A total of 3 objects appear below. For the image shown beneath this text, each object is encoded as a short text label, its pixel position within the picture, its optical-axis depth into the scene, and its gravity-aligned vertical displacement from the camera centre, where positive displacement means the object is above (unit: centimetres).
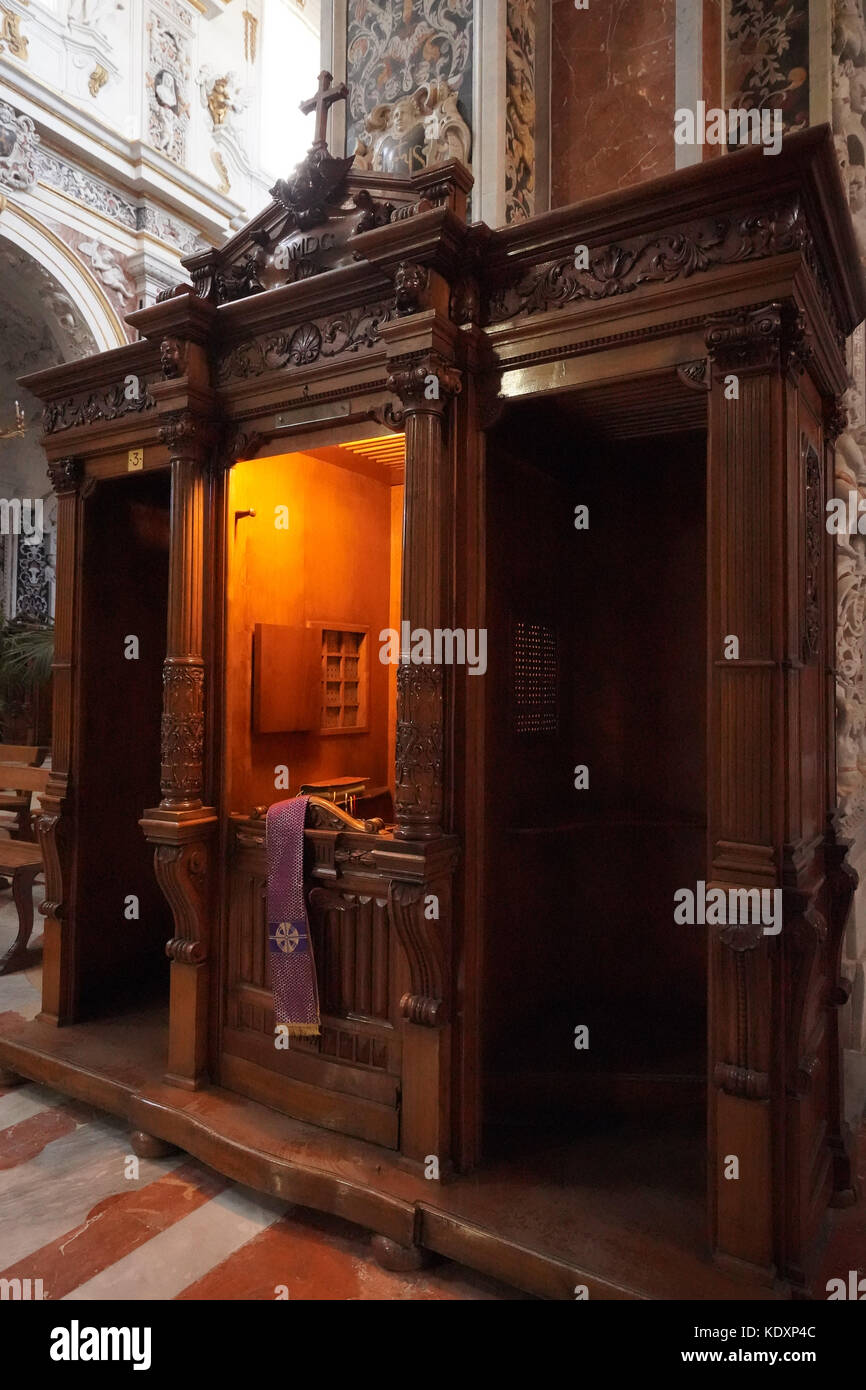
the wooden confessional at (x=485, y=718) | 218 -5
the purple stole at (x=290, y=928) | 294 -78
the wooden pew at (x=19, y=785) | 548 -52
